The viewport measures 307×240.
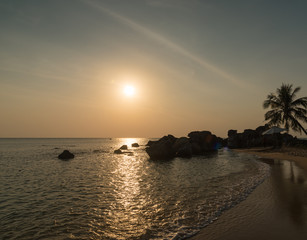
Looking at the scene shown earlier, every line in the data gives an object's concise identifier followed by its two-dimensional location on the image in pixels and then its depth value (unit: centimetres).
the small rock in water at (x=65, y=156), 3752
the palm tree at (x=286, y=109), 3778
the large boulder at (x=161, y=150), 3956
